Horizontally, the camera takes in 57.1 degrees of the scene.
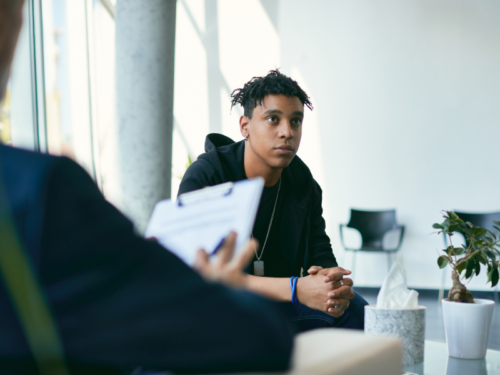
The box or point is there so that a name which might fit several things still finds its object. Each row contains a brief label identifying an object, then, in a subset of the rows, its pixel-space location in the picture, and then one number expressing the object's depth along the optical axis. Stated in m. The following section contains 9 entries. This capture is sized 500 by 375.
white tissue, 1.69
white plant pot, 1.93
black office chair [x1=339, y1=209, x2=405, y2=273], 5.28
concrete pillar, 2.85
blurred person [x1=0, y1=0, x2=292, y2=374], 0.51
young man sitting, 2.09
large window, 3.19
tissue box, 1.65
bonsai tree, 2.01
